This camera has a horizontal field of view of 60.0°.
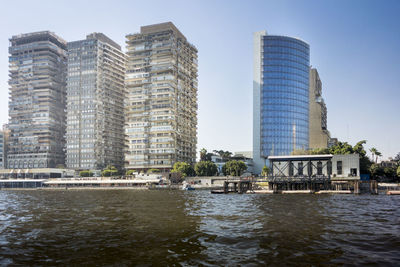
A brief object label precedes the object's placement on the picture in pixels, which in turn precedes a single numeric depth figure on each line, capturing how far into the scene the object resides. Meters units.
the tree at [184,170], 187.25
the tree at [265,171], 186.25
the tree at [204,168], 186.50
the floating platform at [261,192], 111.38
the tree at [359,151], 147.50
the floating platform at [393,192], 101.01
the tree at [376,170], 144.02
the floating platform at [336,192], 104.52
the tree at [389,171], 146.12
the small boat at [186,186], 153.68
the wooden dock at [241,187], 118.16
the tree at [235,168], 184.00
